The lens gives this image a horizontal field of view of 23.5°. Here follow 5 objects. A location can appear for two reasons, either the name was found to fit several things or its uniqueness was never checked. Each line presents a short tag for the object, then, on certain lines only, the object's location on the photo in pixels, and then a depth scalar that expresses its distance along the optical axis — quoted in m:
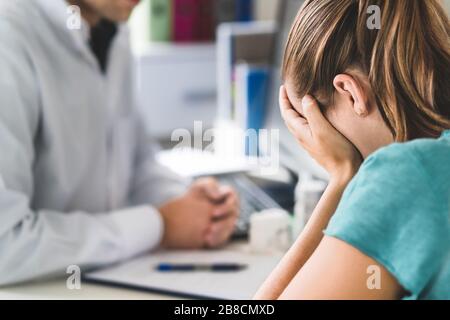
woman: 1.15
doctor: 1.70
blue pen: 1.71
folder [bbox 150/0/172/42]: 3.12
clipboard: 1.60
